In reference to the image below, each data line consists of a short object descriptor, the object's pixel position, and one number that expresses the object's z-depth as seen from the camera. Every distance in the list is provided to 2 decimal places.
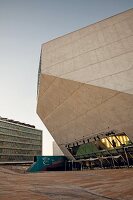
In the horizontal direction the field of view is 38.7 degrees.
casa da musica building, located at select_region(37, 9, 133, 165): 15.77
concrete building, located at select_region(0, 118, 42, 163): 67.45
